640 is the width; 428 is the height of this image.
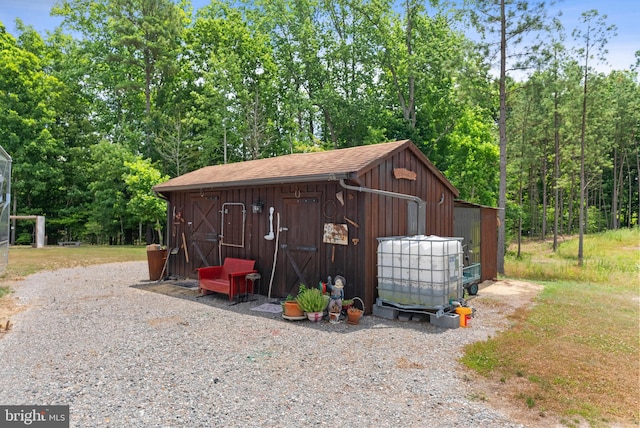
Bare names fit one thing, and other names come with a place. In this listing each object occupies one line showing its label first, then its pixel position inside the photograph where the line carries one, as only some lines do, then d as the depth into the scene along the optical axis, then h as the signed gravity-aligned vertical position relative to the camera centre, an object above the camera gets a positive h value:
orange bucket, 6.27 -1.43
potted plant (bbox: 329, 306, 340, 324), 6.30 -1.47
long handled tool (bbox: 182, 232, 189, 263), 10.41 -0.73
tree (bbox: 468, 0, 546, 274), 12.92 +6.71
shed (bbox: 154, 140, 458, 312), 6.98 +0.24
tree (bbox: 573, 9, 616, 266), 14.89 +7.38
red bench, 7.88 -1.17
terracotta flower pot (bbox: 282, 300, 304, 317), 6.38 -1.42
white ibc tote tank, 6.27 -0.75
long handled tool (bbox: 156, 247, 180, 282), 10.54 -1.03
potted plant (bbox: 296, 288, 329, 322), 6.34 -1.31
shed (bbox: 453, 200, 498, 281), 10.09 -0.21
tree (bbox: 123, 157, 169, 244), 19.44 +1.44
